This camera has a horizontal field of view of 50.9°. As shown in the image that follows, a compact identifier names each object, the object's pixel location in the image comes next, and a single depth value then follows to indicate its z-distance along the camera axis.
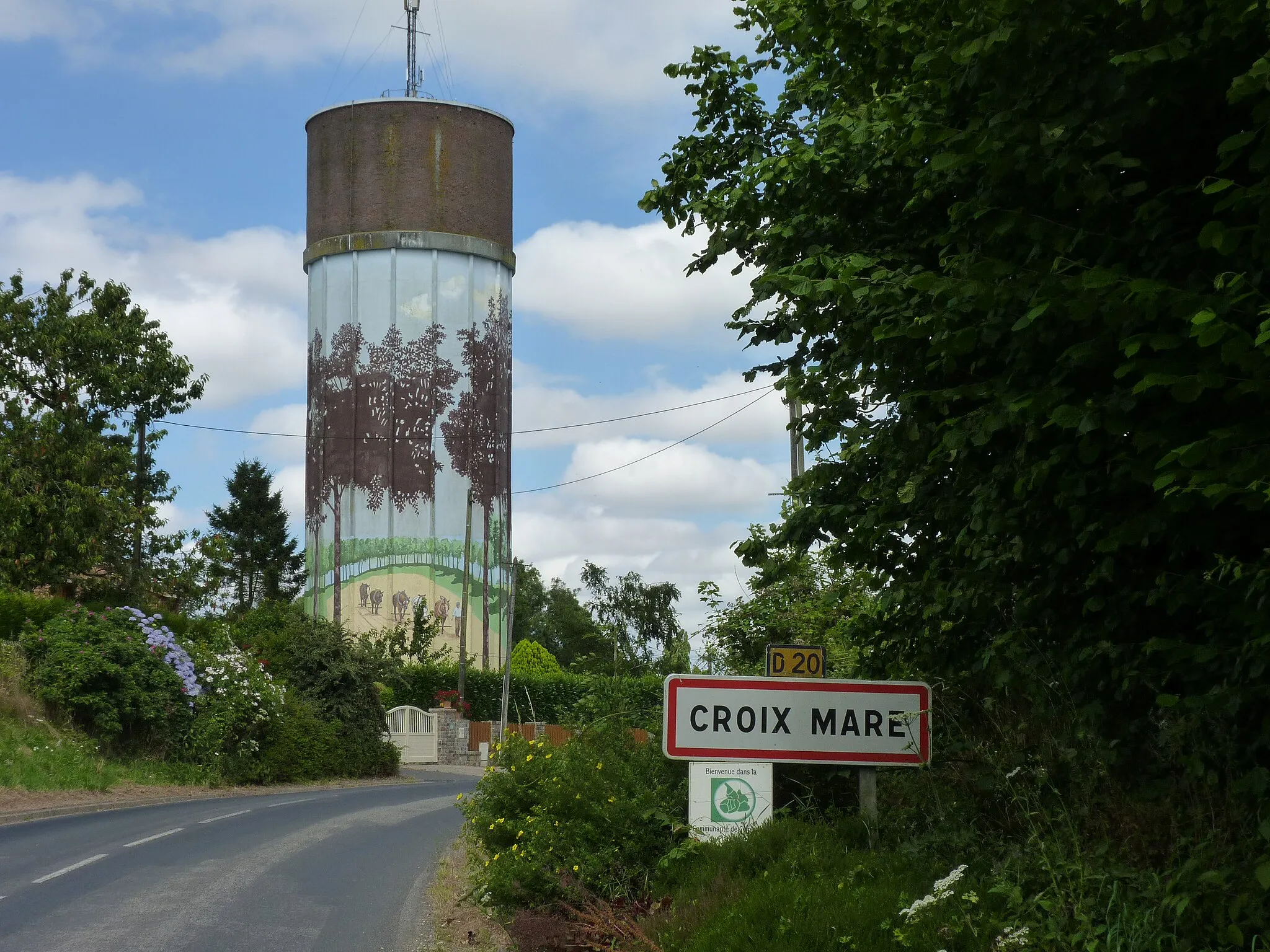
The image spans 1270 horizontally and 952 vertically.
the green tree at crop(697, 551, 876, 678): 17.48
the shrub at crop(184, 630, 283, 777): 29.67
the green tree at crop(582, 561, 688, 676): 78.62
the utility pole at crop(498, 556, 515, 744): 42.28
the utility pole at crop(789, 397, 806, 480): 22.09
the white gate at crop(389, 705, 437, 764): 47.75
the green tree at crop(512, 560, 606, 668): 98.06
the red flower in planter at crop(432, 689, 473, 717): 50.88
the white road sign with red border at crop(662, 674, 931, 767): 8.41
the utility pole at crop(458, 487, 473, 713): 50.81
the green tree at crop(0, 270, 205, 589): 34.47
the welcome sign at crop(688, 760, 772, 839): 8.57
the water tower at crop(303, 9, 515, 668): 64.38
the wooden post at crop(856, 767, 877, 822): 8.44
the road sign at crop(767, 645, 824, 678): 9.52
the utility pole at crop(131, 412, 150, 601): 37.38
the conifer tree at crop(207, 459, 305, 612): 74.44
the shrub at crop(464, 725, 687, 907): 8.95
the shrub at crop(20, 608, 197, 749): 27.58
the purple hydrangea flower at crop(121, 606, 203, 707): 29.33
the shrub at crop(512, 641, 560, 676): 71.25
